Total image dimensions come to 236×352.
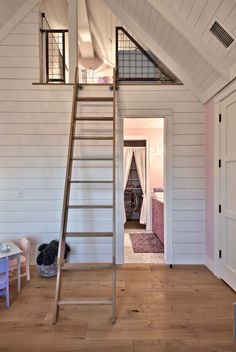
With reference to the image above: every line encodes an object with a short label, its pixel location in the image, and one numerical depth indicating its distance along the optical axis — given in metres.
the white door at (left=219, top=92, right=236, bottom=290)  2.92
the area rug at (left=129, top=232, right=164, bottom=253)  4.48
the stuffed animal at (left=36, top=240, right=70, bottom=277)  3.29
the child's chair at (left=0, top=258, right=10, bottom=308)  2.50
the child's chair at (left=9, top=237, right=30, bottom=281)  3.00
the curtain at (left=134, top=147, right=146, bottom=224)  6.44
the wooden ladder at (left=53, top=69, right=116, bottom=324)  2.35
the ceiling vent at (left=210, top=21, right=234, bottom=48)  2.46
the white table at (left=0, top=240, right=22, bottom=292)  2.66
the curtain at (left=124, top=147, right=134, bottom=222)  6.84
